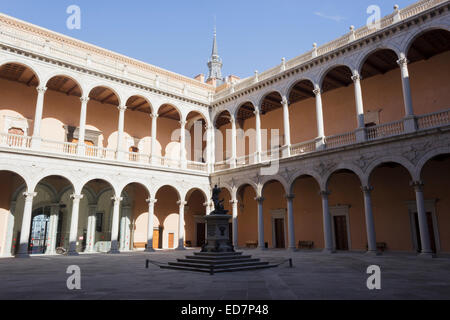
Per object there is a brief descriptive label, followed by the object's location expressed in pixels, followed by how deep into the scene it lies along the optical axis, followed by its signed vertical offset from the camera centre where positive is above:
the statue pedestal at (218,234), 11.11 +0.04
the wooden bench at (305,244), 21.11 -0.54
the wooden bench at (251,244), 23.67 -0.59
